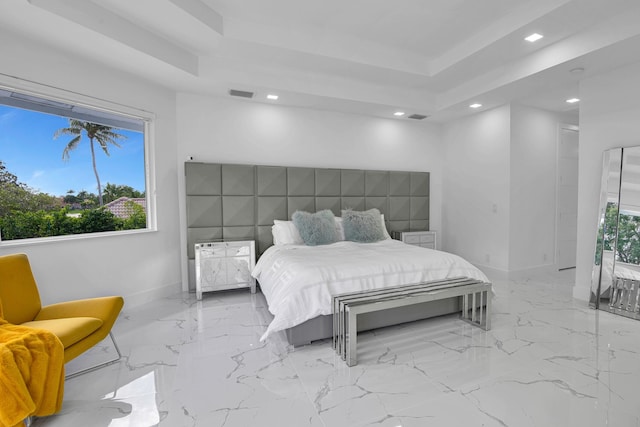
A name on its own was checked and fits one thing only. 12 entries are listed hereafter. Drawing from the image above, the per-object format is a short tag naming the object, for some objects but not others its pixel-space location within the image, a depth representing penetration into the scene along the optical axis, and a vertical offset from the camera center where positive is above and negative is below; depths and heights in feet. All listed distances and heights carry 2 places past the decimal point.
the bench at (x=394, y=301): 7.37 -2.68
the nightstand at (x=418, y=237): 15.80 -2.05
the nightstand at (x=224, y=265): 12.25 -2.71
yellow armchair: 6.40 -2.64
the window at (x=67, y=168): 9.12 +1.12
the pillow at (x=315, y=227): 12.60 -1.19
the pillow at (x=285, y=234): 13.02 -1.49
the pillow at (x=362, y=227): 13.25 -1.24
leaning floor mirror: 10.09 -1.38
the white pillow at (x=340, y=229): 13.84 -1.37
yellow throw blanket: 4.86 -2.95
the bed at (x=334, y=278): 8.06 -2.35
